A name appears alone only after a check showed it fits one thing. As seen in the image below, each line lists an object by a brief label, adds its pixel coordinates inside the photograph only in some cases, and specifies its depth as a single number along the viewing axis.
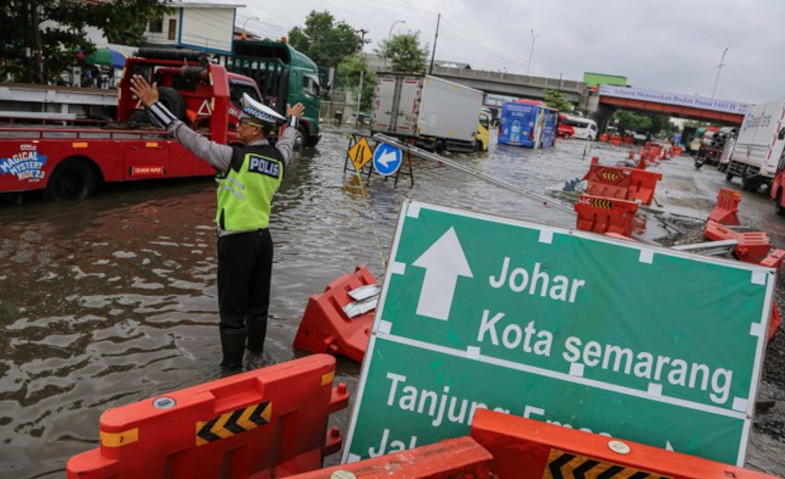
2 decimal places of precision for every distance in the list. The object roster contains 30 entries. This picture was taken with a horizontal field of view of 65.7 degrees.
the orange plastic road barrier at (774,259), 6.11
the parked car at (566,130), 66.39
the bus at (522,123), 39.56
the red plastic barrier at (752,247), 6.73
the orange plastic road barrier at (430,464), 2.34
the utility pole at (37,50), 13.33
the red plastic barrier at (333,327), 5.07
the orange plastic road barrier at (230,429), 2.42
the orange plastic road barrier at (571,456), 2.51
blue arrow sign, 12.17
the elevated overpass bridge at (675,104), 76.25
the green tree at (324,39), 101.50
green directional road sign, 2.86
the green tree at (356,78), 52.28
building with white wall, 44.34
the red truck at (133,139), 8.91
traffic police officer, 4.26
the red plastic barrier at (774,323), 5.75
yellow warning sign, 13.05
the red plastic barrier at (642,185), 15.04
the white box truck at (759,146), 22.09
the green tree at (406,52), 60.31
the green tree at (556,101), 78.06
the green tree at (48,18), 13.65
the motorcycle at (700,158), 41.16
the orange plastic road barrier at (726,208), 10.96
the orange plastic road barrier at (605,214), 9.70
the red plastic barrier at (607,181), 14.85
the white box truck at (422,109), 26.02
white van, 65.81
